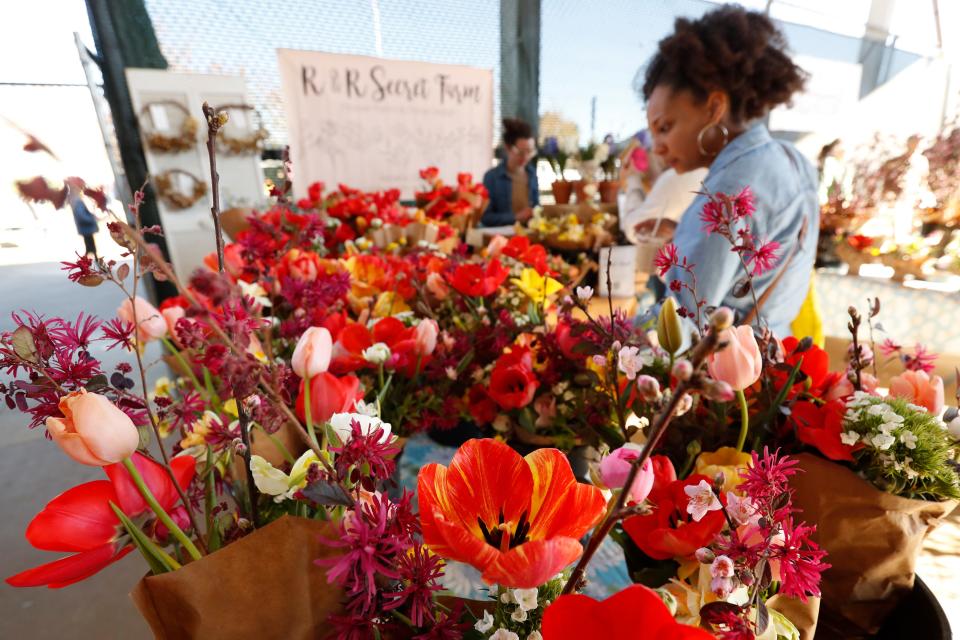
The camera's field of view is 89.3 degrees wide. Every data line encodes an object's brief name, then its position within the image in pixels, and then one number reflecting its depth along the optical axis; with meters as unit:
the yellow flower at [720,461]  0.38
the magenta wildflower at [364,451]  0.24
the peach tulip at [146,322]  0.50
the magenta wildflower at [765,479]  0.25
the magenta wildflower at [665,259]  0.37
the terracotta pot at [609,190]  2.62
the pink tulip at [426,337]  0.58
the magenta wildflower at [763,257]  0.36
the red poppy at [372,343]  0.58
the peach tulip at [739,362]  0.30
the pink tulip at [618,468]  0.27
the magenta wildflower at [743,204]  0.37
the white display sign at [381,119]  2.23
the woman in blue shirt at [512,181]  2.60
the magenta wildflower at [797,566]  0.24
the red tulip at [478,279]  0.70
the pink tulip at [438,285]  0.81
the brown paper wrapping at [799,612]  0.31
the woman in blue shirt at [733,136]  0.92
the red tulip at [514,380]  0.59
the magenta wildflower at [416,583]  0.24
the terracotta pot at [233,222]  1.48
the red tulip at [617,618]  0.20
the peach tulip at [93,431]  0.23
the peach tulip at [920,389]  0.40
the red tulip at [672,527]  0.32
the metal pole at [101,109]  1.90
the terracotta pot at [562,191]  2.61
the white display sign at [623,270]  1.57
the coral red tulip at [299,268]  0.79
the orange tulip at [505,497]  0.25
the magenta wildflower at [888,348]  0.50
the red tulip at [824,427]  0.38
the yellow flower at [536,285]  0.83
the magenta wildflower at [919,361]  0.46
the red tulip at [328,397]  0.38
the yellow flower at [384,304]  0.82
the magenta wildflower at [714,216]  0.36
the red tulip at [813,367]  0.46
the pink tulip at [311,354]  0.35
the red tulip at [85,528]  0.27
